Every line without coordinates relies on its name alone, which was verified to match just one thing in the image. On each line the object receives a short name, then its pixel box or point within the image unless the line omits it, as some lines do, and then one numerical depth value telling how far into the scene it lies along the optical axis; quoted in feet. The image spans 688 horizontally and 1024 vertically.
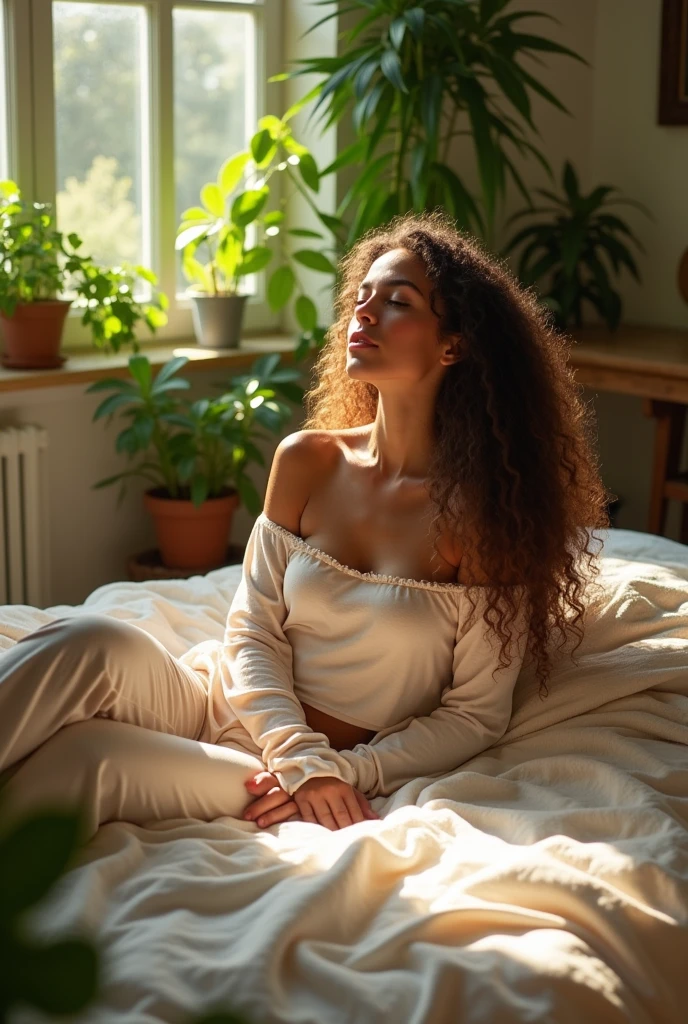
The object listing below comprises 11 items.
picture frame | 11.69
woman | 5.44
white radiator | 9.43
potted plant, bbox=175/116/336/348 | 10.64
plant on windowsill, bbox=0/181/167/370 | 9.41
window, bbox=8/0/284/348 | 9.95
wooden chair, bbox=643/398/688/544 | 10.62
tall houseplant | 9.66
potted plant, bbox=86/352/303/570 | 9.78
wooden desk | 10.00
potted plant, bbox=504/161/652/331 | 11.39
